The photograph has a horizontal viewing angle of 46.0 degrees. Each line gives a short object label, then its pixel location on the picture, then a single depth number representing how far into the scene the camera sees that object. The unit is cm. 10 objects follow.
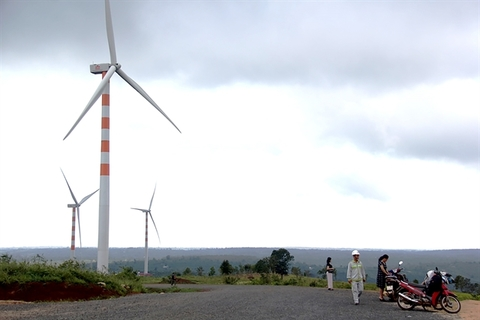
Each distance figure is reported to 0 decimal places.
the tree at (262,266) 5736
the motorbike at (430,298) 1903
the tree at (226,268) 5197
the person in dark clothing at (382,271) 2186
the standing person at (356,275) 2033
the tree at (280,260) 6256
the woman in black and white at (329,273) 2880
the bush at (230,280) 4076
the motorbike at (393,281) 2128
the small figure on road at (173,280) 3647
